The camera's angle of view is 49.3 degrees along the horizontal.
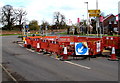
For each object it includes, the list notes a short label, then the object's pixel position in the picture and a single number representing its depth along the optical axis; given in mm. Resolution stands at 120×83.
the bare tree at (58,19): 83754
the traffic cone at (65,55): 9069
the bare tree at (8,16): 65469
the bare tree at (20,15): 70279
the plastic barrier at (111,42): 10789
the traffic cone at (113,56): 8951
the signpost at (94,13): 13150
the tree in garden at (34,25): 76735
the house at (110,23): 52557
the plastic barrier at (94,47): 9635
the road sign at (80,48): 9424
